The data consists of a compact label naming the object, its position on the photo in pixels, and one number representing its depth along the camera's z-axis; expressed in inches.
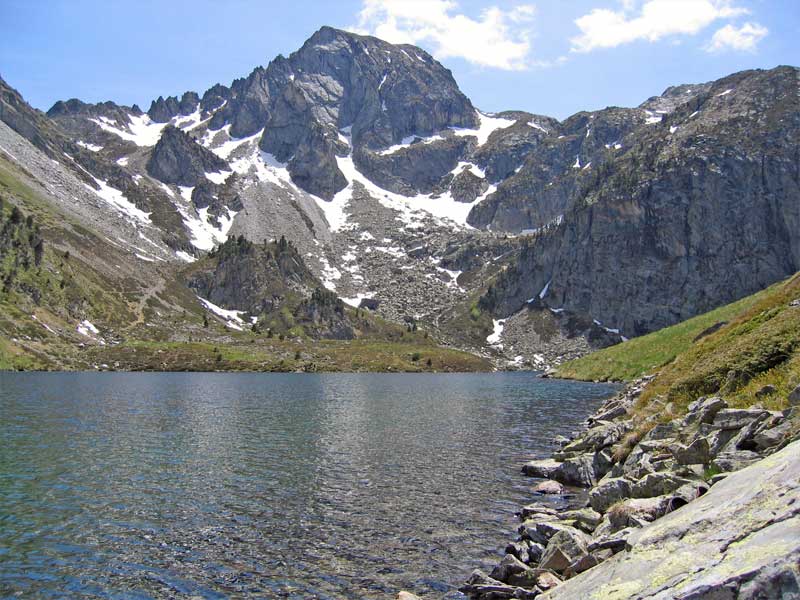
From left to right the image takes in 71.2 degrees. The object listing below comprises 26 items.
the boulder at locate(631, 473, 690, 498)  780.6
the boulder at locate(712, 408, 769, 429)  818.8
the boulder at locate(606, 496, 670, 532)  671.1
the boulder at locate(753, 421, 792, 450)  677.3
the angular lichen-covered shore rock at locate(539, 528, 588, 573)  727.7
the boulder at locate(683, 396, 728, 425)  987.3
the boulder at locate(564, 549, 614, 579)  639.5
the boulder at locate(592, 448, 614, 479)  1343.5
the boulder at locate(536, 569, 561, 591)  685.3
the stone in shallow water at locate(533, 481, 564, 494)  1282.0
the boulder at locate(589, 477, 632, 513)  947.3
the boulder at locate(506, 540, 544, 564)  816.9
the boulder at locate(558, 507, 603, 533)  900.0
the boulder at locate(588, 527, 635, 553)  631.2
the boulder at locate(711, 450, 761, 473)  670.5
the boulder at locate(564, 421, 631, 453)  1496.1
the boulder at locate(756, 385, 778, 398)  927.0
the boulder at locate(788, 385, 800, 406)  761.6
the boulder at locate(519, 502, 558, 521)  1058.4
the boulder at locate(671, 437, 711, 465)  865.5
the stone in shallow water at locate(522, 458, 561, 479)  1428.4
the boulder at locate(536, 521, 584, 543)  867.4
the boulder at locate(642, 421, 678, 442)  1114.7
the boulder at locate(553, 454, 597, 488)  1337.4
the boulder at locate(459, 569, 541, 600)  728.2
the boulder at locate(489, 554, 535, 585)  765.6
